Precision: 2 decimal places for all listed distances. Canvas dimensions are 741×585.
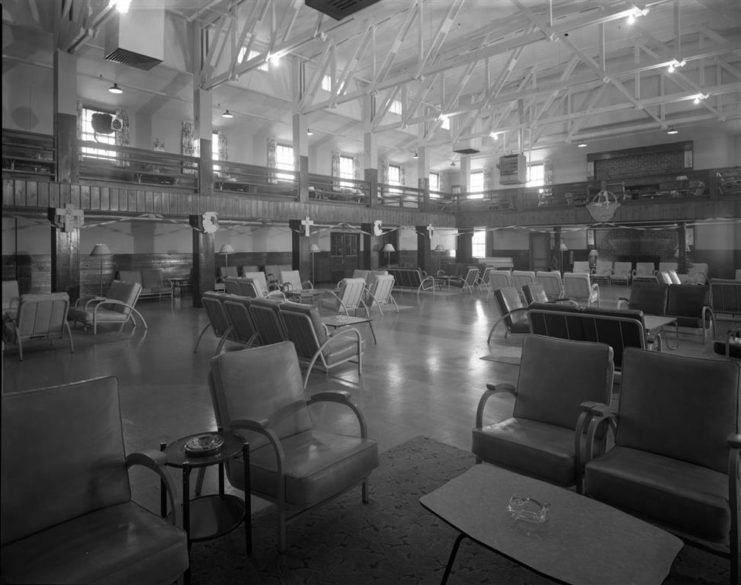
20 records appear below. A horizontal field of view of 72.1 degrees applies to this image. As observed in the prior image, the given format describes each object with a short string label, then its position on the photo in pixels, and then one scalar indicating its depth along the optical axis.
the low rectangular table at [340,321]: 6.88
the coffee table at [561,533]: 1.86
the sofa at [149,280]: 14.67
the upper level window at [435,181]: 26.39
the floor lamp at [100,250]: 12.89
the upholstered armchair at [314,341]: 5.63
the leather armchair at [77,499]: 1.89
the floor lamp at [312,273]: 19.91
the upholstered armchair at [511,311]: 7.85
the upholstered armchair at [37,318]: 7.20
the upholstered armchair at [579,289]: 11.15
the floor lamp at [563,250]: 21.53
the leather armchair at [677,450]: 2.39
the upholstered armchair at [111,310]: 8.98
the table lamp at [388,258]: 23.48
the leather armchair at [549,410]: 2.90
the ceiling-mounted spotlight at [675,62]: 10.97
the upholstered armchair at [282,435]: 2.63
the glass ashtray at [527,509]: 2.15
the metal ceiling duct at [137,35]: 8.86
